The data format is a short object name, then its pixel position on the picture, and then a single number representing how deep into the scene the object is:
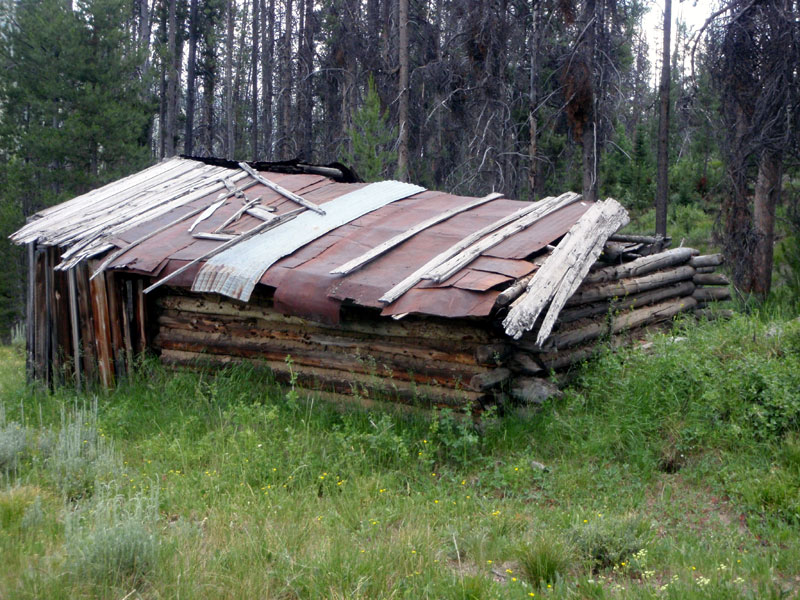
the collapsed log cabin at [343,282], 6.32
